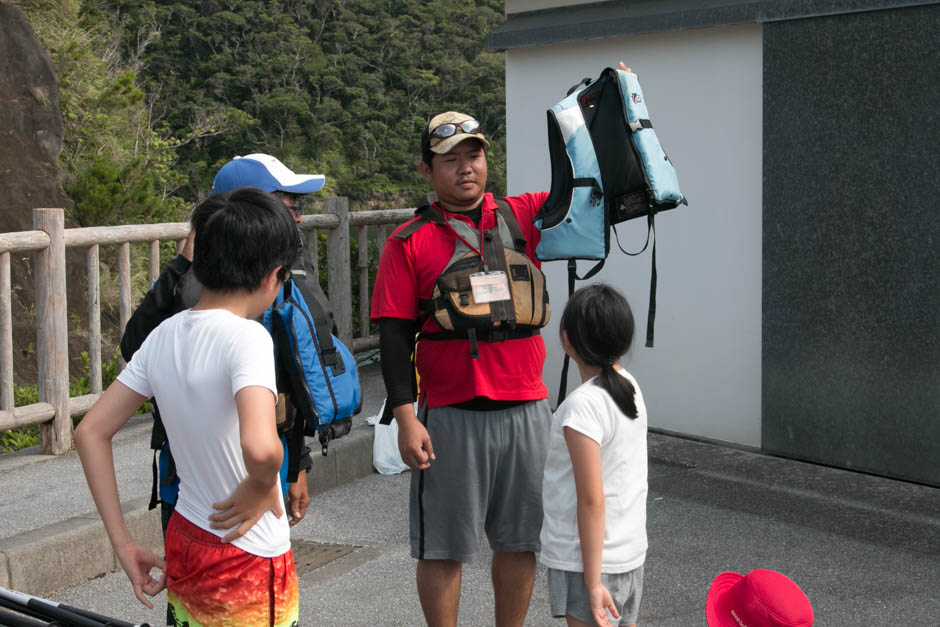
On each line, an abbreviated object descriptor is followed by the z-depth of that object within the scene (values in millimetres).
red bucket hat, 2410
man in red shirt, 3385
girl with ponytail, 2752
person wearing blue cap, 3096
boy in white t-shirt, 2219
